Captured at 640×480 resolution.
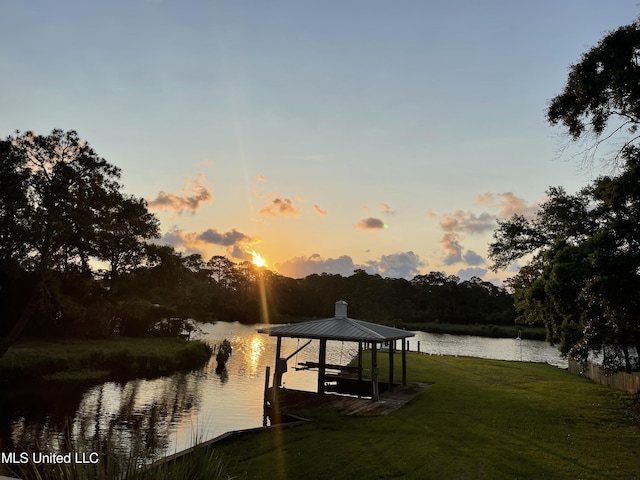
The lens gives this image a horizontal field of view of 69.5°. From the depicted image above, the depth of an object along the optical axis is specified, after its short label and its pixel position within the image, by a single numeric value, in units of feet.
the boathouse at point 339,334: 59.67
